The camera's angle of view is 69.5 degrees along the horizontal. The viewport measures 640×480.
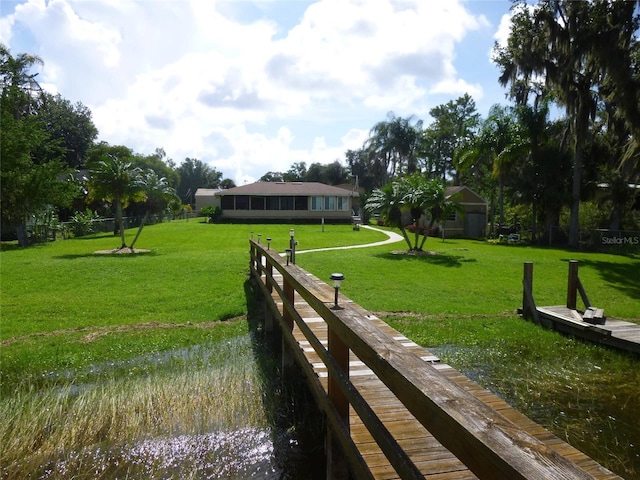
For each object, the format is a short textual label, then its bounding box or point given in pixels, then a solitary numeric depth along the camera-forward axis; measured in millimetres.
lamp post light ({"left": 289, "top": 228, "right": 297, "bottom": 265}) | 9188
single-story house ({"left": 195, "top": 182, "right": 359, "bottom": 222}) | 43844
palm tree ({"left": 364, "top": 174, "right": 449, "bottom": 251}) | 21109
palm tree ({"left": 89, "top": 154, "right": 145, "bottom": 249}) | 21391
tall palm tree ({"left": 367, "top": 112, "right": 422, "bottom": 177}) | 57469
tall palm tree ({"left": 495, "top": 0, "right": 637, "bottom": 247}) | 20844
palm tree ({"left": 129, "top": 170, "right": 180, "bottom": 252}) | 21875
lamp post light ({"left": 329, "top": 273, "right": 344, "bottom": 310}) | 3884
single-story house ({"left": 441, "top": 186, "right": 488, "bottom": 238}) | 35562
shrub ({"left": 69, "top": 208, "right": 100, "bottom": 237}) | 30719
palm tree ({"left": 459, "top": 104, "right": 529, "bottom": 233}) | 29886
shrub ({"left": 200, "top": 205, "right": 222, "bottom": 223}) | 42719
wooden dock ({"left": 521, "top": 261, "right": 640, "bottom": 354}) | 8148
